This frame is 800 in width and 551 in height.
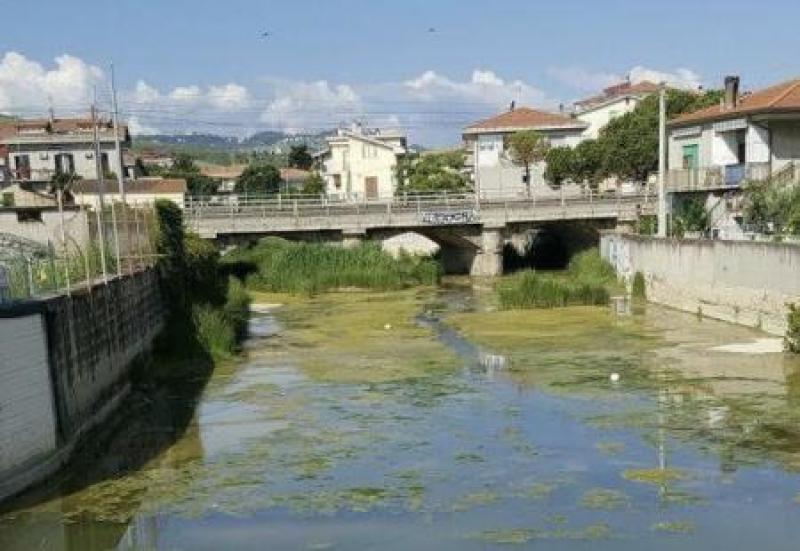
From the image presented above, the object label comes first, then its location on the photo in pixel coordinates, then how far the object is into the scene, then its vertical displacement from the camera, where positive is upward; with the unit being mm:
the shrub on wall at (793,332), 23094 -4000
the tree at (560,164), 63656 +488
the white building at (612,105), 87000 +5808
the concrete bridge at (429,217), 49781 -1947
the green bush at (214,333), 26609 -3965
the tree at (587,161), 61562 +591
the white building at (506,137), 73688 +2847
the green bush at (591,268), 42344 -4378
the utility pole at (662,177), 36625 -365
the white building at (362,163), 89125 +1756
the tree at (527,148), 70562 +1817
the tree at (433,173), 71500 +395
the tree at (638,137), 57625 +1901
